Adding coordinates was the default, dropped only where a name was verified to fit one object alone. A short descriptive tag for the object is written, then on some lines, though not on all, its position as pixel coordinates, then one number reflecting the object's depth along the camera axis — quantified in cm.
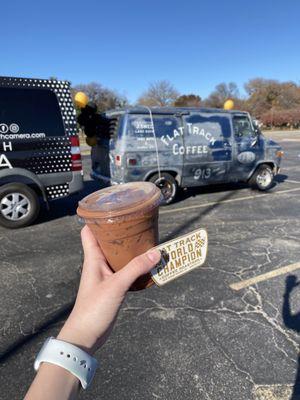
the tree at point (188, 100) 6818
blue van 624
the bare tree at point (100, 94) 5201
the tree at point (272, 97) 6238
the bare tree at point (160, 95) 6531
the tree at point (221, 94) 7156
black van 518
